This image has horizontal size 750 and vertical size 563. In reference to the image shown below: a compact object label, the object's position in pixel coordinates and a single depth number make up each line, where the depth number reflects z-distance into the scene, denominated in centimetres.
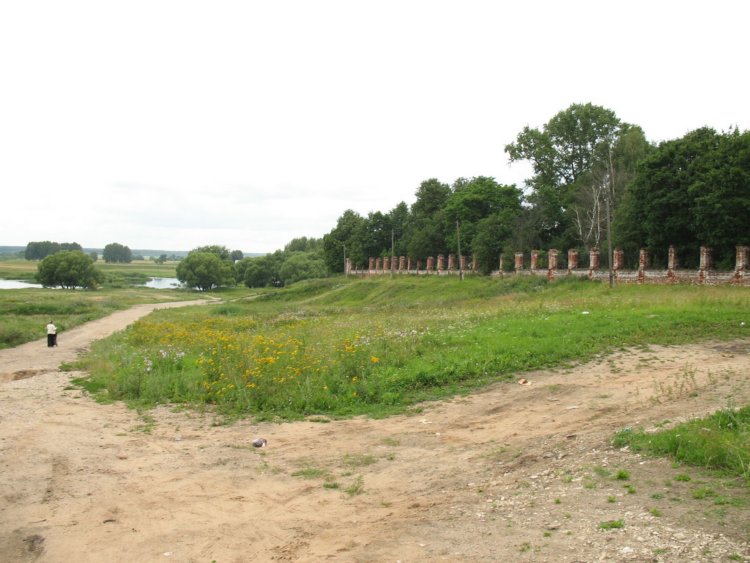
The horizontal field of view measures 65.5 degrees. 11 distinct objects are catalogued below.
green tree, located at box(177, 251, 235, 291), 12475
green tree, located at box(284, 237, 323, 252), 17471
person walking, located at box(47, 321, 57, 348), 2880
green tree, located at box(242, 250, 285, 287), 13088
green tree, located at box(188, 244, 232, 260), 16202
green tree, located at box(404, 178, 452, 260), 7050
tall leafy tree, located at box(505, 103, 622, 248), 5788
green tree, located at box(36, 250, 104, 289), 10581
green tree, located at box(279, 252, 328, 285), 11587
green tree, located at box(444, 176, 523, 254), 6344
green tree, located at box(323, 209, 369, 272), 8781
